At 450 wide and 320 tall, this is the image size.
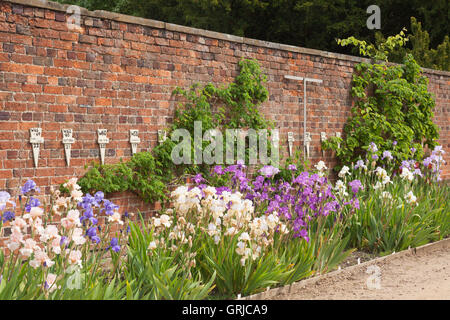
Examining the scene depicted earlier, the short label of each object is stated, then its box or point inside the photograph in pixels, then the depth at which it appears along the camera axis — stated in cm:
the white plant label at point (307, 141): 819
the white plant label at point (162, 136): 618
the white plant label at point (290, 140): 789
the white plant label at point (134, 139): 593
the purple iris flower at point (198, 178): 547
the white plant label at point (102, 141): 562
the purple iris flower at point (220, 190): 498
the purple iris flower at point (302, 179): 534
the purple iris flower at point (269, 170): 552
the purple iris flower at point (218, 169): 562
